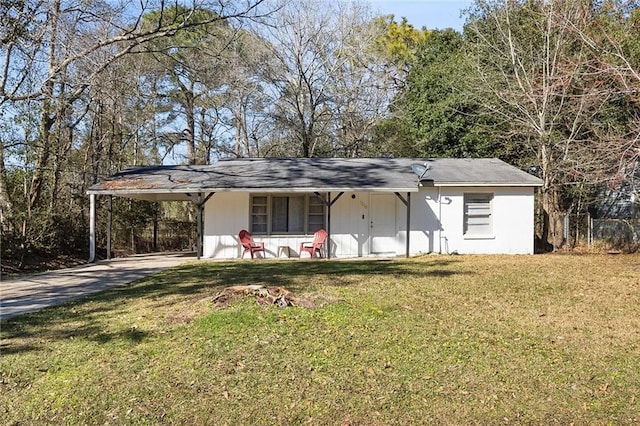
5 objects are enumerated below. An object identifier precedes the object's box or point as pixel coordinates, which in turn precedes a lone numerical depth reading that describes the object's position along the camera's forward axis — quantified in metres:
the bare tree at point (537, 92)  16.97
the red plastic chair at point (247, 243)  14.16
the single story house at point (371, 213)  14.82
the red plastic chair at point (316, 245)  14.59
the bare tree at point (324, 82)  24.72
